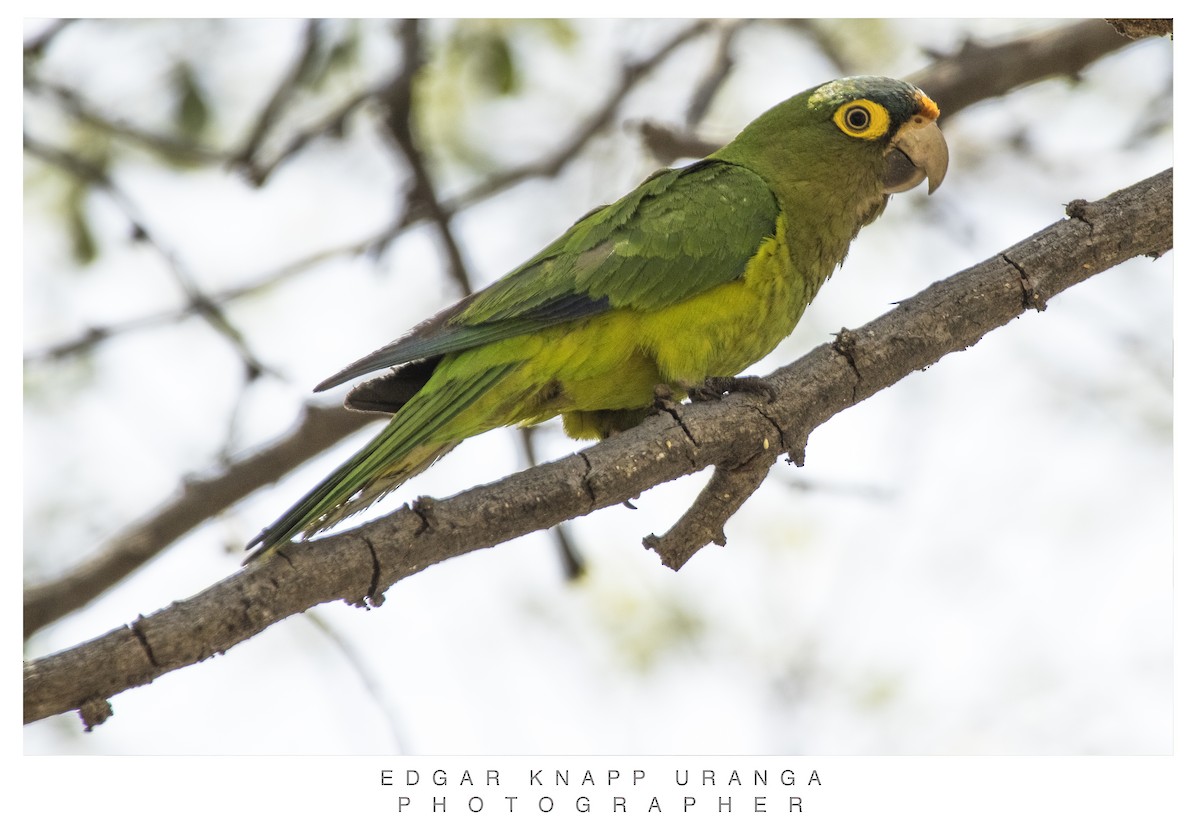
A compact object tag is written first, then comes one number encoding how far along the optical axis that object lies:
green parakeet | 6.87
